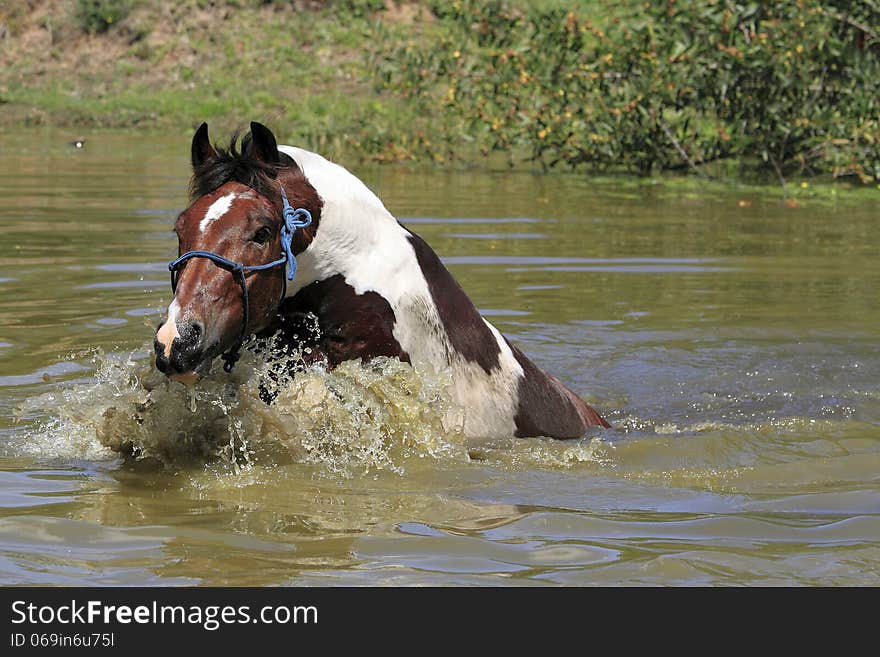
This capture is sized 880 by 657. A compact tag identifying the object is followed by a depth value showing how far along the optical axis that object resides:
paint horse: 8.70
